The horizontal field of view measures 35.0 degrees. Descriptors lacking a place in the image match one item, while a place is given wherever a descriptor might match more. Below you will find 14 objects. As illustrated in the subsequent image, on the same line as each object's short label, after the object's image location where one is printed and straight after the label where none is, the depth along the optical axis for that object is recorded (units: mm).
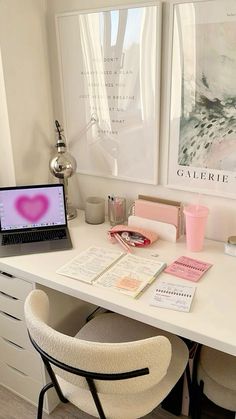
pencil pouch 1595
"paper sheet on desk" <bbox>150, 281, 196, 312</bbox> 1193
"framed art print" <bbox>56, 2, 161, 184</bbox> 1550
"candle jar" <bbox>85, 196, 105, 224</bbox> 1812
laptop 1659
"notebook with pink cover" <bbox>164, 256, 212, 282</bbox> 1361
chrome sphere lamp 1815
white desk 1102
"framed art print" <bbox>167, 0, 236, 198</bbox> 1380
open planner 1317
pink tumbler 1516
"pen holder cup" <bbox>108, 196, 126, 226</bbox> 1781
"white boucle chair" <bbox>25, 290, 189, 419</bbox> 951
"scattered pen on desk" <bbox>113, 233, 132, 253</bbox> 1557
